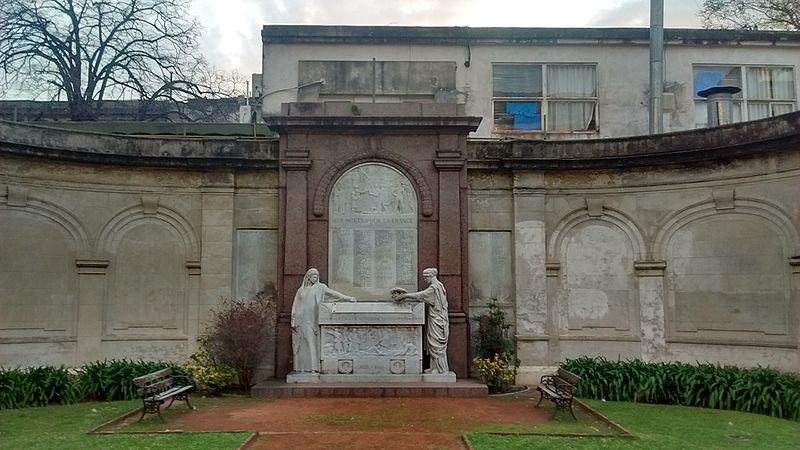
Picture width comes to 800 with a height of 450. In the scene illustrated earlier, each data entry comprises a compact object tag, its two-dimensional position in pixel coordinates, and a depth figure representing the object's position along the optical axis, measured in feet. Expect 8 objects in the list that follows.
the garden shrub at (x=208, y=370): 42.22
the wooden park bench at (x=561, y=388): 34.68
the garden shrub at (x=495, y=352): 43.11
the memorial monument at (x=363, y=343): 41.96
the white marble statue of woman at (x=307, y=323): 42.14
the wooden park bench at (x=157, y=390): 33.50
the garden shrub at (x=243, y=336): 42.55
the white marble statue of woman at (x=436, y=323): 42.50
